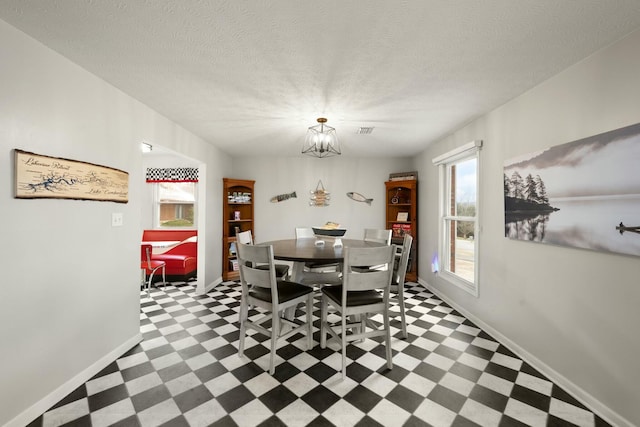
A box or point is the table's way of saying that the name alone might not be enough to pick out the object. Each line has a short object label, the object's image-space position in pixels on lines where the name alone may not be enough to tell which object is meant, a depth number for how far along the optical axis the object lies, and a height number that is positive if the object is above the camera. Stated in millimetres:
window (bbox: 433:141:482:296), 3221 +3
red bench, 4609 -647
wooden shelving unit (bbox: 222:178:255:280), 4766 +1
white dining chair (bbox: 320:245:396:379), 2006 -570
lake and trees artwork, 1556 +158
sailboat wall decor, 5021 +358
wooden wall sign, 1604 +252
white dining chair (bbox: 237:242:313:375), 2070 -681
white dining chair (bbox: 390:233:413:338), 2498 -533
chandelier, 3010 +1104
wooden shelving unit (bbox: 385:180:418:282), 4781 +68
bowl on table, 2780 -175
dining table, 2311 -354
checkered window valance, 5324 +798
